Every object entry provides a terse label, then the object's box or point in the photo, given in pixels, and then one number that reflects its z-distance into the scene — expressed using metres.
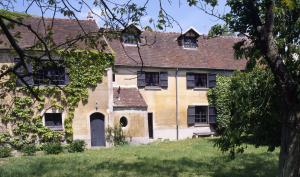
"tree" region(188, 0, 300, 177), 8.42
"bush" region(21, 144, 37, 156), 23.10
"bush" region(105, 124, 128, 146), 27.07
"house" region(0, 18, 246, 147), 26.61
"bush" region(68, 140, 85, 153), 23.91
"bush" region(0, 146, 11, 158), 22.35
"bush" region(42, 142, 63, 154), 23.11
